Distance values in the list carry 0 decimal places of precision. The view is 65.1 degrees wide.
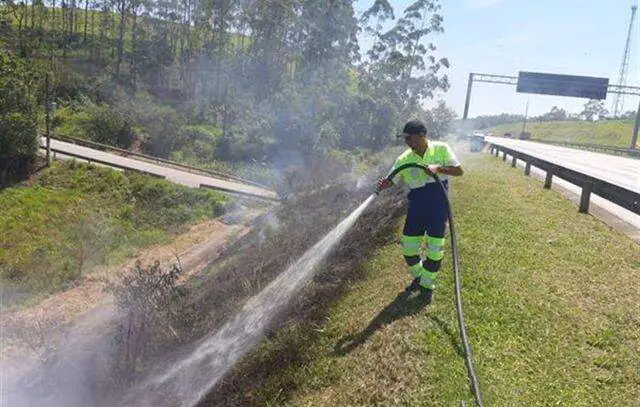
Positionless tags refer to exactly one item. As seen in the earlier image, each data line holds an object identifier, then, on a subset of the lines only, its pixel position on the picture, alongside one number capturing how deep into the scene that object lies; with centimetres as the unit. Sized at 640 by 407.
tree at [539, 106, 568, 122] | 11960
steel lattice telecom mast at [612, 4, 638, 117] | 5969
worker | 495
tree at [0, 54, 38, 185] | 2191
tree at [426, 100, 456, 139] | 4635
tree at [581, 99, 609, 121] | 10256
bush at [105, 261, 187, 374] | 750
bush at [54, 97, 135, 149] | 3288
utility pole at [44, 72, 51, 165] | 2331
